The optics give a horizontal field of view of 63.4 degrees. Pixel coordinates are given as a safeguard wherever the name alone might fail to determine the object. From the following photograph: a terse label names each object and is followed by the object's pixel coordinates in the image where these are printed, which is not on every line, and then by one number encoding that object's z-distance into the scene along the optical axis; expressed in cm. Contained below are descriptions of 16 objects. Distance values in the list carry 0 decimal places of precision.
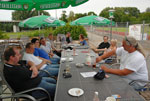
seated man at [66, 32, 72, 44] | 873
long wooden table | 156
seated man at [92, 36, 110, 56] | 537
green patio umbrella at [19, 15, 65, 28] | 605
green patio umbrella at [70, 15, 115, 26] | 637
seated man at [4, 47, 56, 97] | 198
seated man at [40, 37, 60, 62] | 474
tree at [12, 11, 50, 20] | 4271
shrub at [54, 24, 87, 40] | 1366
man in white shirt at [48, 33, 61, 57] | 580
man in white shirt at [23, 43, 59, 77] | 303
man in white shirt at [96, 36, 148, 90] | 216
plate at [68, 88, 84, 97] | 162
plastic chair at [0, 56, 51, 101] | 185
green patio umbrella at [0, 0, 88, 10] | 342
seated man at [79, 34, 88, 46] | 659
